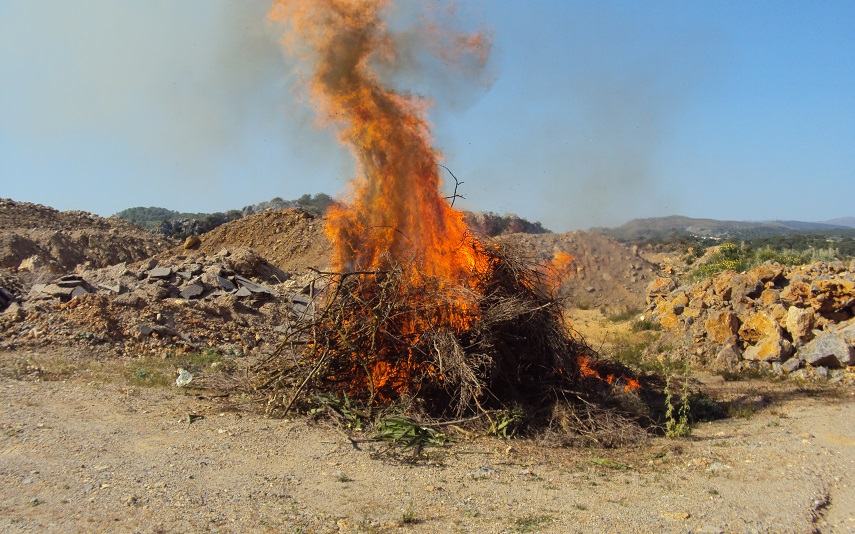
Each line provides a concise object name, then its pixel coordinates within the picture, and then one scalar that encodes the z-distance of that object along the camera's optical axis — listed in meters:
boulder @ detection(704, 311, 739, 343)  14.04
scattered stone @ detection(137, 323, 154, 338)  12.93
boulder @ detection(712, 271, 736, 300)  16.00
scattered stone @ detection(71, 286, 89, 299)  15.02
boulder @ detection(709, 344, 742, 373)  13.09
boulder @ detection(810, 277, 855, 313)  13.68
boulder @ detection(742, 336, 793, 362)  12.80
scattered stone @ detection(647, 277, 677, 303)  20.11
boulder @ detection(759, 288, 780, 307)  14.59
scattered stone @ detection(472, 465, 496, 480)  6.68
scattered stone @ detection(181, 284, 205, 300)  16.36
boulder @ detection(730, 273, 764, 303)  15.37
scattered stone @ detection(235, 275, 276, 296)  17.57
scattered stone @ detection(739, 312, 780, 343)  13.64
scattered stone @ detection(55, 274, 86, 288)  15.64
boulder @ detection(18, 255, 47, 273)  22.09
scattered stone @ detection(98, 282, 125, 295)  16.04
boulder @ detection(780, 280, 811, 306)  14.23
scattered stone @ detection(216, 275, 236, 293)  17.31
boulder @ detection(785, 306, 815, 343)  13.03
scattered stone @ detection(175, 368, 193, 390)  9.81
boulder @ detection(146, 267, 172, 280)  17.23
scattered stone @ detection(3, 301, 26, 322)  13.34
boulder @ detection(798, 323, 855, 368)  12.01
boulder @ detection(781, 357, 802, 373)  12.51
